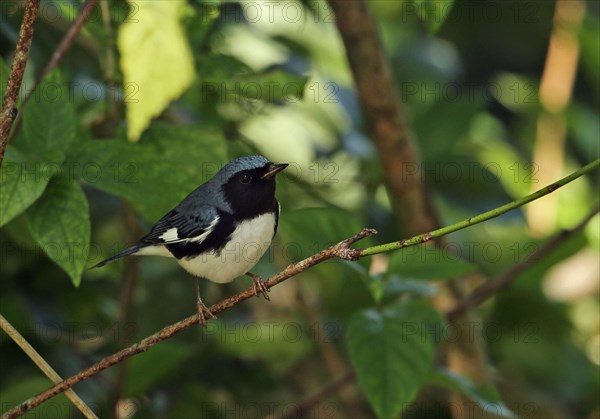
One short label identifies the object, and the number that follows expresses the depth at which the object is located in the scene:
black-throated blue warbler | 5.18
